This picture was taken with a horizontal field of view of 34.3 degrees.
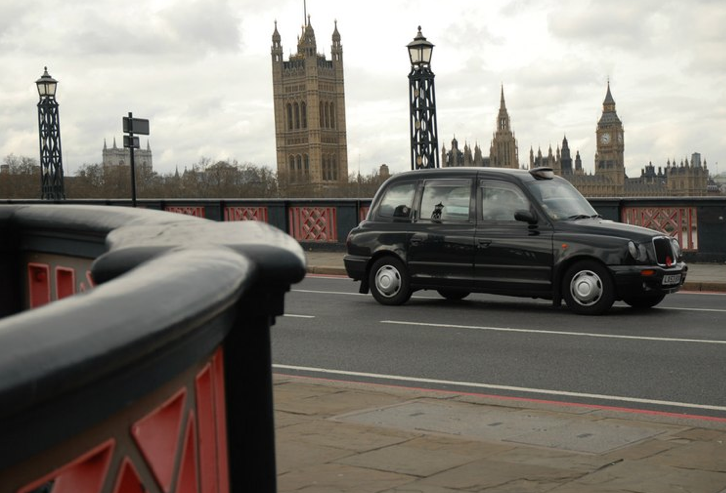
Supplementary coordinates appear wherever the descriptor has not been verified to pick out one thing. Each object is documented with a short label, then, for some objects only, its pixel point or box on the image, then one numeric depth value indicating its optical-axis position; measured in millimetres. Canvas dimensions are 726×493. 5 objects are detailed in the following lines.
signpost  26406
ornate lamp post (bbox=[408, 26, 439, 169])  25406
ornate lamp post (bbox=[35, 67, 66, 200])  35500
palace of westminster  176725
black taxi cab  14328
